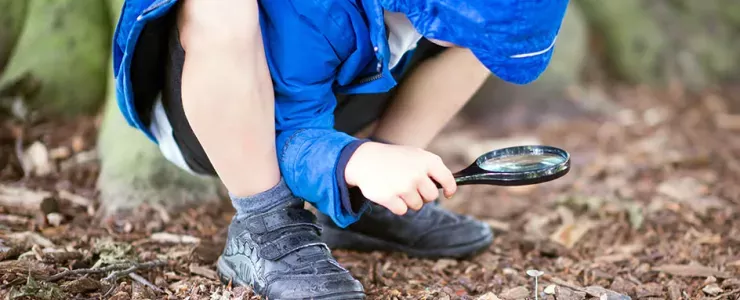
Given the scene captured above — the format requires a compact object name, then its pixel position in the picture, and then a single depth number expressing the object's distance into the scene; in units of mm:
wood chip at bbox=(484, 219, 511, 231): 2019
